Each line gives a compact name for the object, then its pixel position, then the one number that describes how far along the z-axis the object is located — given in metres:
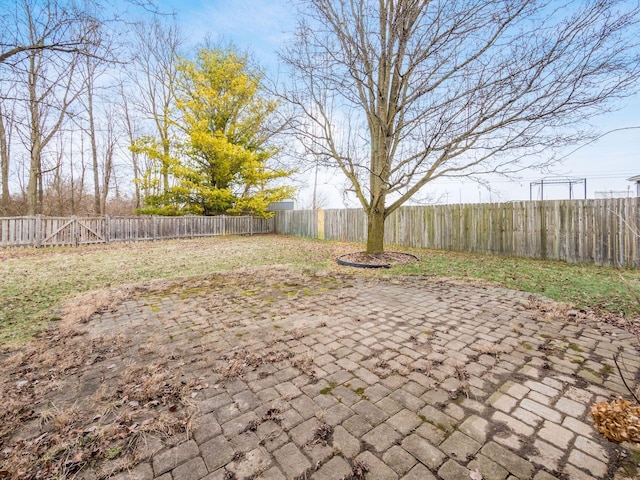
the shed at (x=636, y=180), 10.28
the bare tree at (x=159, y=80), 15.00
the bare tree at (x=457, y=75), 5.22
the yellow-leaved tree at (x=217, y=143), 14.20
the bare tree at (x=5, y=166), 13.07
